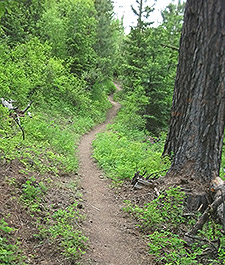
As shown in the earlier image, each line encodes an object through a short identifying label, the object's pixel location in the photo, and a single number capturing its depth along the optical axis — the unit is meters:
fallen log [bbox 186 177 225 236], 4.06
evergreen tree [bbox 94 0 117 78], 20.69
